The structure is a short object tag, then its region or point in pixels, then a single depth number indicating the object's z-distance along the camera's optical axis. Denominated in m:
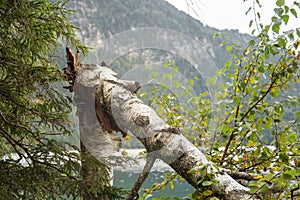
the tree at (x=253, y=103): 5.82
